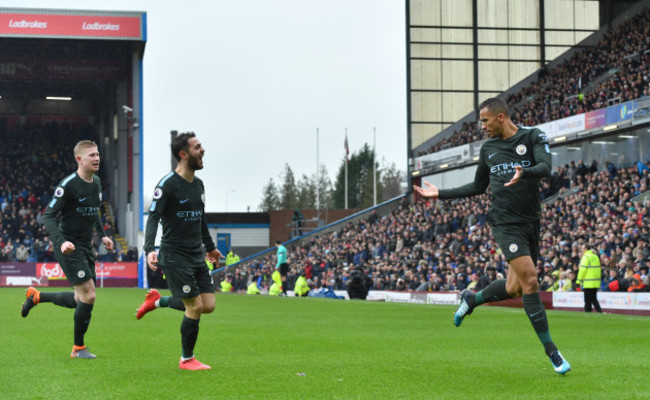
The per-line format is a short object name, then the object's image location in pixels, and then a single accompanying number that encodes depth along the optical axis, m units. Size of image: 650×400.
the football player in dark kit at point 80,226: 19.08
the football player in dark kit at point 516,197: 15.73
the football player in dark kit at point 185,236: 16.37
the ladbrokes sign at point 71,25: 94.62
